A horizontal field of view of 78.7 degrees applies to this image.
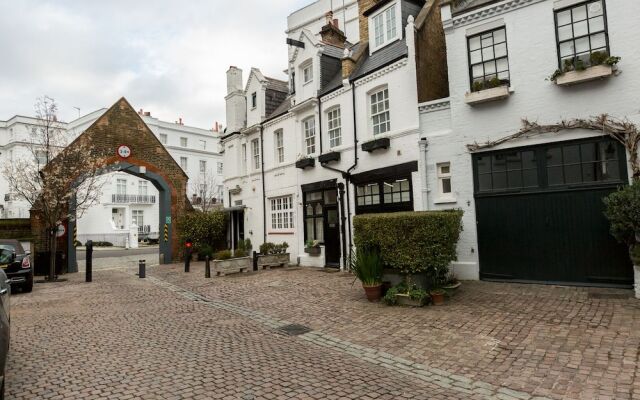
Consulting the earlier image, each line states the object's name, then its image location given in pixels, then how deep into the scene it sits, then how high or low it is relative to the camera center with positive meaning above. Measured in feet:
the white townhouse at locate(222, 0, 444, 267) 41.39 +11.43
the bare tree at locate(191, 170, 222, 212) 157.69 +18.51
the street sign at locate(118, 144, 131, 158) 64.61 +13.61
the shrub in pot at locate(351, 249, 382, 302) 28.71 -3.66
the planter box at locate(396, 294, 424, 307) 26.73 -5.50
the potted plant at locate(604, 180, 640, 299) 24.72 -0.27
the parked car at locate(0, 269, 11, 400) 11.81 -3.11
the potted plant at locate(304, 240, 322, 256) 50.90 -2.95
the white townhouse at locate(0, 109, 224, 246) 138.72 +18.77
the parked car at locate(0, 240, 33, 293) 38.58 -2.72
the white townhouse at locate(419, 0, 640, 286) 28.84 +6.81
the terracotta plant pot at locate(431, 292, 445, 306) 27.27 -5.40
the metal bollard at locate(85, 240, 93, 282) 47.37 -3.73
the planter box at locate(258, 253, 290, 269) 51.28 -4.42
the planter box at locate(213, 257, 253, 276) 47.06 -4.51
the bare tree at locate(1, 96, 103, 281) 48.62 +7.91
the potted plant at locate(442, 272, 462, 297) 29.43 -5.01
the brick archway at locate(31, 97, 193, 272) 61.05 +12.22
